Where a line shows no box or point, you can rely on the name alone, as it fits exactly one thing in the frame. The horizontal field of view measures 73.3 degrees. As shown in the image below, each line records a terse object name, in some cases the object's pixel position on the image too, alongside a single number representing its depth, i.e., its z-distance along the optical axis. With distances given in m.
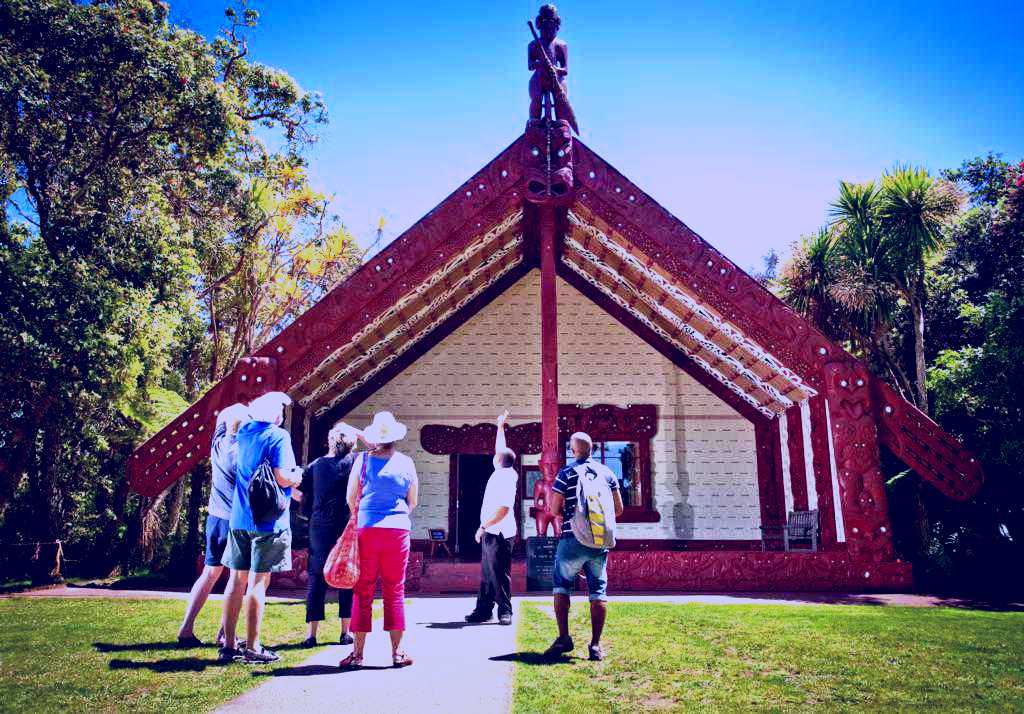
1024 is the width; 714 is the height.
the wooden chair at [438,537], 14.34
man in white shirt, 6.25
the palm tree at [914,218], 14.22
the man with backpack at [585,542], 4.85
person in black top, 5.27
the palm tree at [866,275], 14.93
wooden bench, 11.84
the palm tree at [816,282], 16.05
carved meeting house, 9.80
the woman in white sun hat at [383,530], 4.32
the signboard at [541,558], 8.33
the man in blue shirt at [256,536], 4.44
